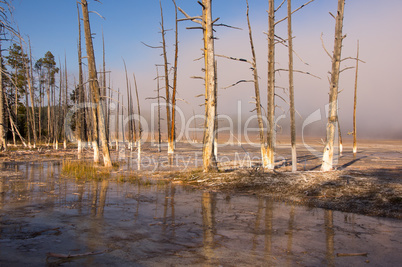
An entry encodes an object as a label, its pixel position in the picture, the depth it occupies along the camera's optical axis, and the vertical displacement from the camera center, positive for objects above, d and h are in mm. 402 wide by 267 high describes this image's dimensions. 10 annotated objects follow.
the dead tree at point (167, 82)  31459 +5624
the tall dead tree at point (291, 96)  13852 +1732
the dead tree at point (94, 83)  17141 +3074
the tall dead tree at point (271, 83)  15219 +2578
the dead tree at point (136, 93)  33438 +4740
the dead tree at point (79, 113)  29686 +2398
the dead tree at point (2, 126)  20675 +785
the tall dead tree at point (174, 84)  30538 +5282
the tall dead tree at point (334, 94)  13336 +1739
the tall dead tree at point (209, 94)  13391 +1784
